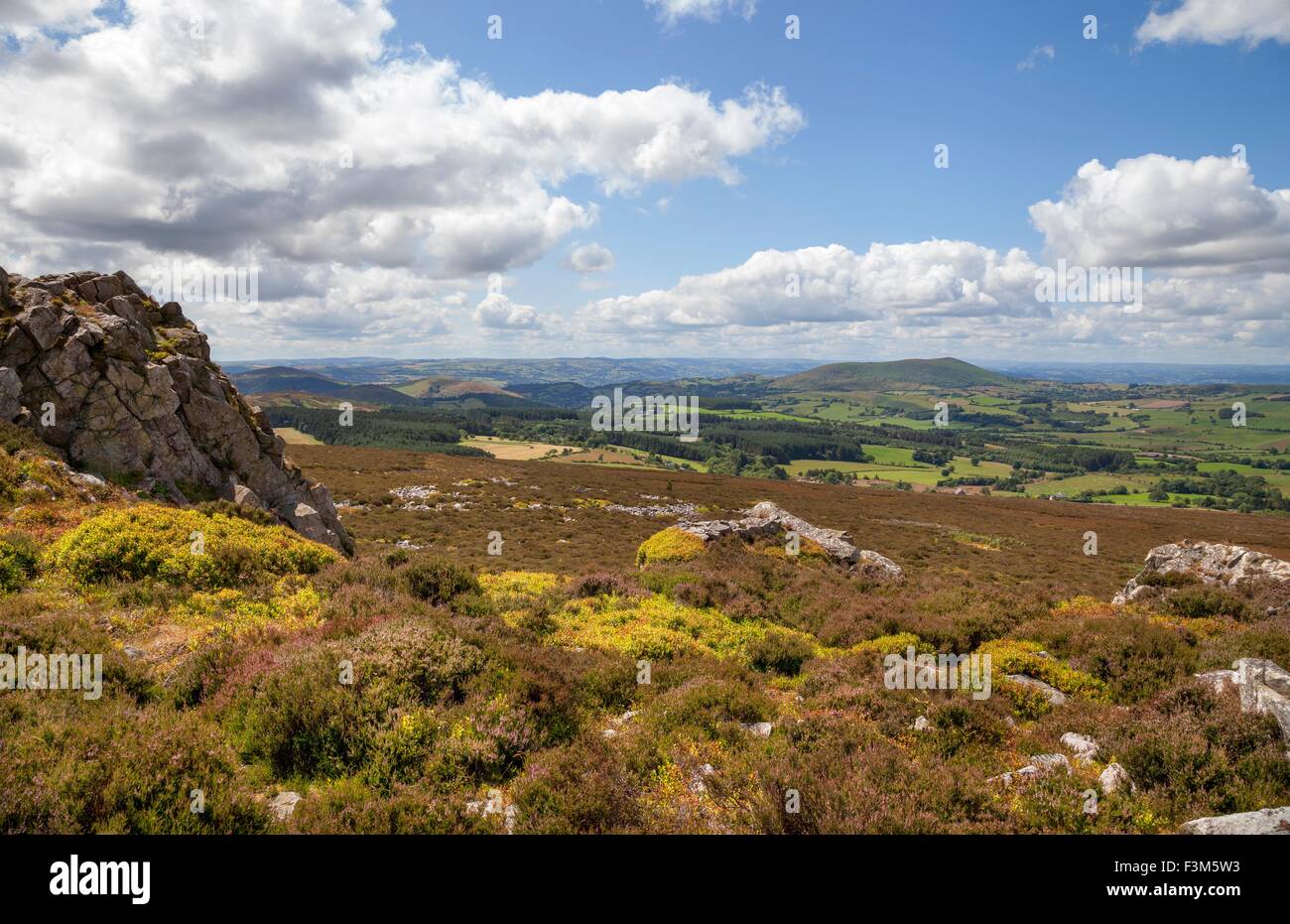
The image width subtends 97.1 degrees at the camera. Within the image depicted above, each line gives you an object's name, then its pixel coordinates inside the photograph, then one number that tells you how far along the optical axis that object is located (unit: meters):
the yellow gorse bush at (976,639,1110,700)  10.02
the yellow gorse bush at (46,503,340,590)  10.71
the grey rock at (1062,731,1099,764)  7.56
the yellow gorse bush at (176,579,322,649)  9.36
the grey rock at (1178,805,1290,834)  5.34
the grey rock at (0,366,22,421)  15.10
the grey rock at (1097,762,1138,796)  6.61
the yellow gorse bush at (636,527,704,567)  21.16
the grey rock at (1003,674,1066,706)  9.58
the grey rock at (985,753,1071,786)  6.82
